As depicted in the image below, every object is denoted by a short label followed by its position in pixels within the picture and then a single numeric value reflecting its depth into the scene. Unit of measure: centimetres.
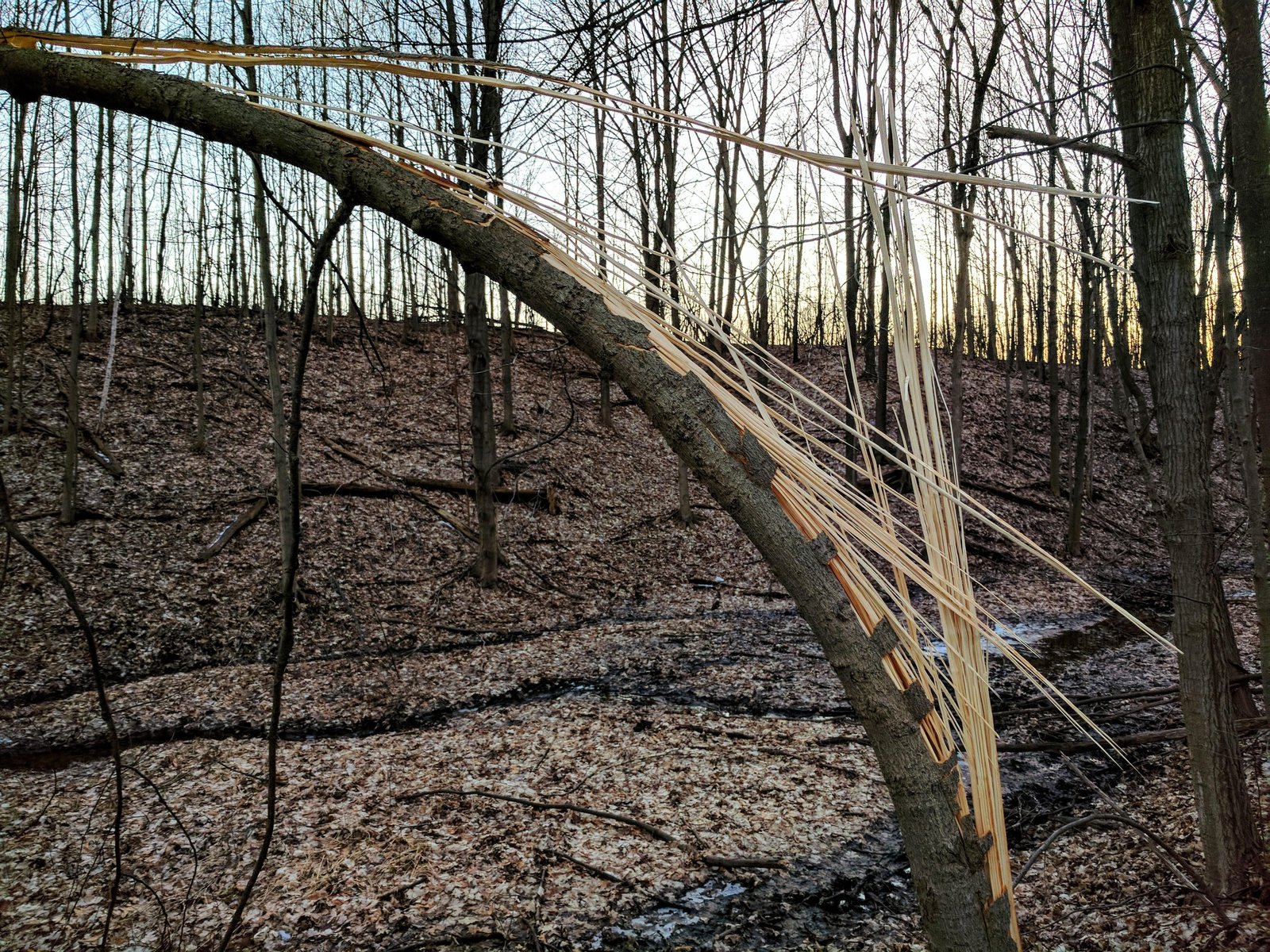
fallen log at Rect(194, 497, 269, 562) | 948
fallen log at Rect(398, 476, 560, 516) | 1209
